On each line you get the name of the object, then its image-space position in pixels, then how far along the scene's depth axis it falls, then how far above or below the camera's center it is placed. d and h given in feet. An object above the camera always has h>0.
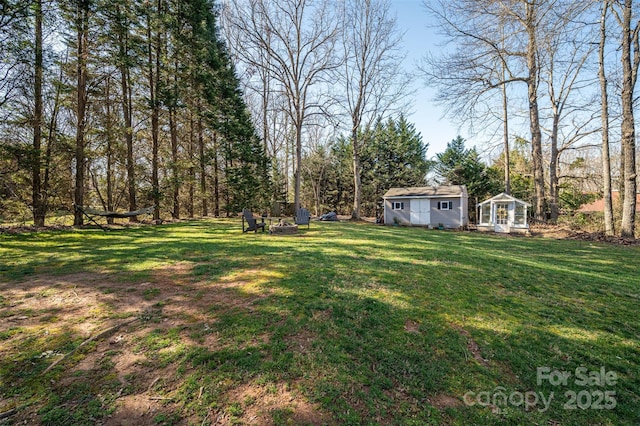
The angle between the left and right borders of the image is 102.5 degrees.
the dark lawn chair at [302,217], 35.19 -0.84
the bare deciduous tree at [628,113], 32.94 +13.13
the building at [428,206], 53.98 +1.24
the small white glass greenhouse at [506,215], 48.85 -0.57
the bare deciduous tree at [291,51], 49.34 +32.77
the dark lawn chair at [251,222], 30.87 -1.39
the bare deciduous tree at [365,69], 58.69 +33.92
